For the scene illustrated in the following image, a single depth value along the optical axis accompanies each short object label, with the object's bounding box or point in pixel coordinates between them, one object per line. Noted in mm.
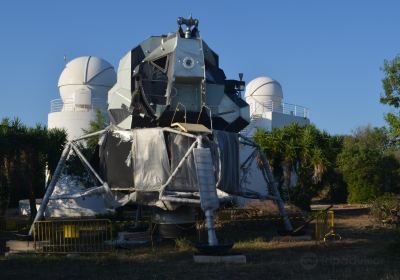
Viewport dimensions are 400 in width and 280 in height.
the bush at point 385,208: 26569
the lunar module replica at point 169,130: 19984
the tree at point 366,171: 40625
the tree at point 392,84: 27161
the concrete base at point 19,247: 19141
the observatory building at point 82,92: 47812
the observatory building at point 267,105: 52844
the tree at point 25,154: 31725
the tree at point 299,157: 35781
